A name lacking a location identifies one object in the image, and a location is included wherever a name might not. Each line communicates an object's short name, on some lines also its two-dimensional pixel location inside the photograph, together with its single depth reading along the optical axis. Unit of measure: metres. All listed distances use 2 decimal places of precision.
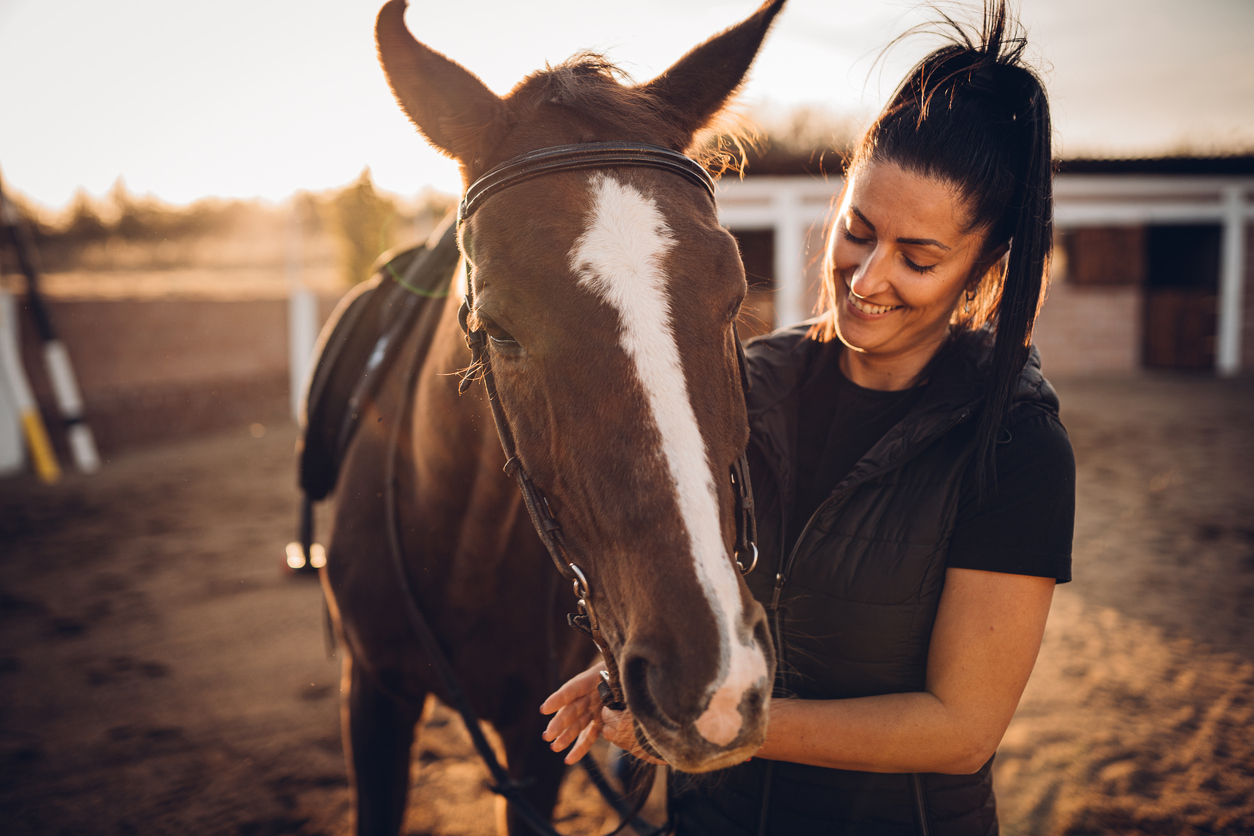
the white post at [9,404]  7.35
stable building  13.24
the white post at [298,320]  10.77
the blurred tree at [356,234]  13.03
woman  1.15
